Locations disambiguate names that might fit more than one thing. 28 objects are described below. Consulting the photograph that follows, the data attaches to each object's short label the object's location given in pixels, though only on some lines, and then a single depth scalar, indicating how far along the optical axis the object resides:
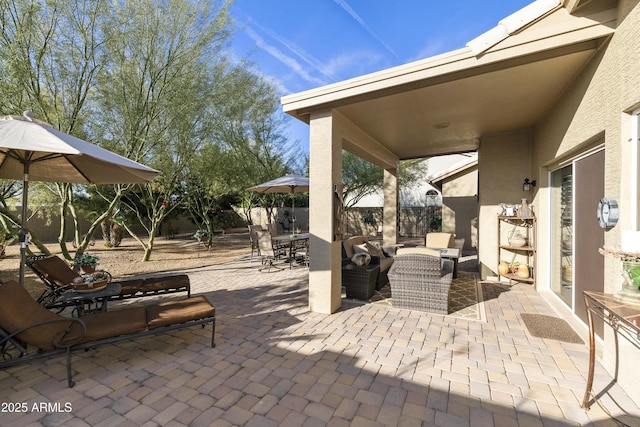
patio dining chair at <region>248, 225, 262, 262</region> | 8.90
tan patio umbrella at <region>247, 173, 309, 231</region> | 8.22
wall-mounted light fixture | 6.11
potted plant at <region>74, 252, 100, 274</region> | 4.04
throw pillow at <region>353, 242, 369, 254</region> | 5.74
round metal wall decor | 2.78
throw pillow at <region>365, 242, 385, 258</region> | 6.52
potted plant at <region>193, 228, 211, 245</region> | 11.48
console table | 1.97
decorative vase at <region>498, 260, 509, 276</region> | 6.36
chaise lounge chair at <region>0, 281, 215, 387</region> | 2.67
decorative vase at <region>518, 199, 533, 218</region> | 5.97
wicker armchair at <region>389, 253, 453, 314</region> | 4.51
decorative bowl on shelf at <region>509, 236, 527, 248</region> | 6.13
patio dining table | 8.28
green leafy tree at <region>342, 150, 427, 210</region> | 16.53
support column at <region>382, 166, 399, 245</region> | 9.30
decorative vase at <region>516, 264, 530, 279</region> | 6.07
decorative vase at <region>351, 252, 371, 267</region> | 5.38
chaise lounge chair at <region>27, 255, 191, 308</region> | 4.38
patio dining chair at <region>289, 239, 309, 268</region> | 8.73
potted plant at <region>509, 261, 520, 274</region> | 6.34
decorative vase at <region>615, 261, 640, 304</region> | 2.24
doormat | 3.68
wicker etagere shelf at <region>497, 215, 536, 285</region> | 6.01
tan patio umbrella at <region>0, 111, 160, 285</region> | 2.96
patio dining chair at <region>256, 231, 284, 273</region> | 7.65
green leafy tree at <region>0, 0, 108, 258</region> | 4.98
